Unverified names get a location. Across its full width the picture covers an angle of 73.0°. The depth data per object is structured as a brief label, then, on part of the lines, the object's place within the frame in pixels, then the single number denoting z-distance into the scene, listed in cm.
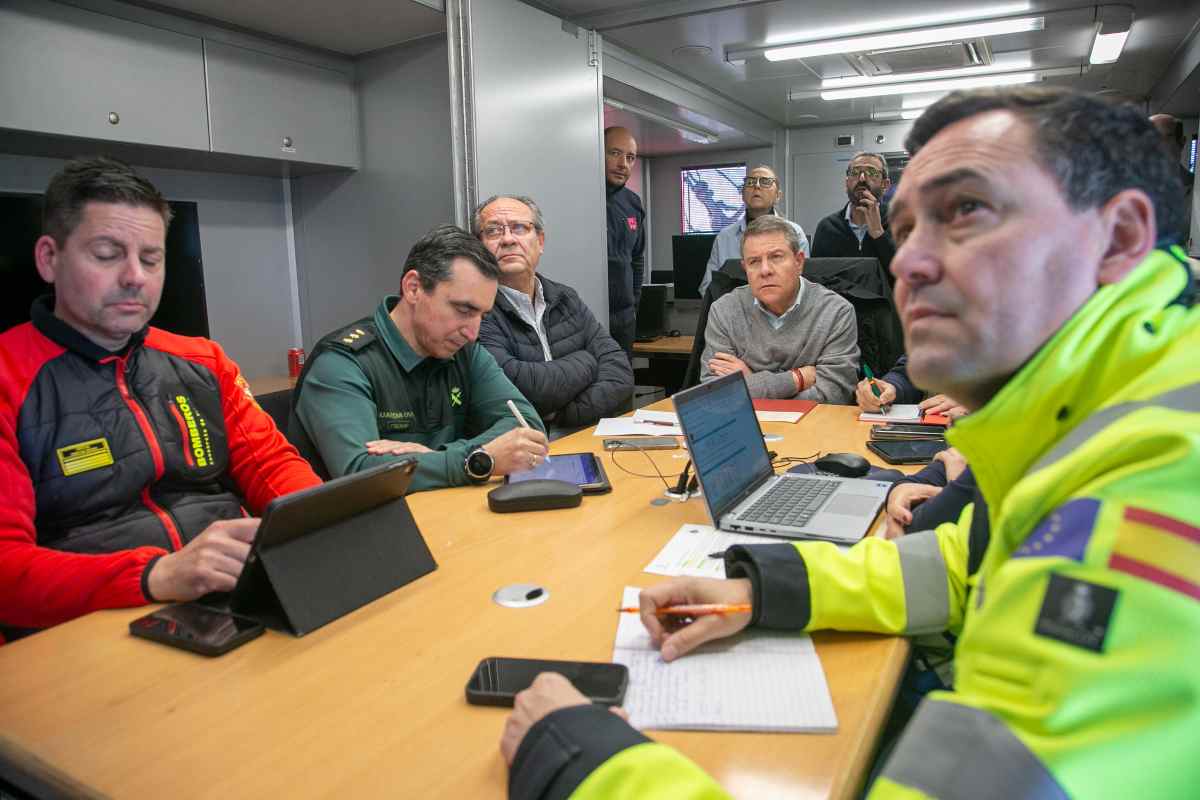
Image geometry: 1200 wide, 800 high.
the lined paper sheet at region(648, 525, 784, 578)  131
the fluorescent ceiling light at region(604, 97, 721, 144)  560
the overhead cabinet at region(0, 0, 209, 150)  256
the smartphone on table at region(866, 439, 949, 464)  205
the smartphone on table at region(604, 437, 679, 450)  222
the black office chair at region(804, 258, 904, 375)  330
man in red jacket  131
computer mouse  187
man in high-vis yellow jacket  50
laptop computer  149
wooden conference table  80
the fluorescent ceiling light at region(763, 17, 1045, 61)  444
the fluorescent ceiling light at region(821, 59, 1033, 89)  560
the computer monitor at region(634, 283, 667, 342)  559
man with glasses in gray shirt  523
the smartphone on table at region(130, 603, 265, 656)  107
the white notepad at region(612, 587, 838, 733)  87
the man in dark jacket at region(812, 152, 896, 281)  436
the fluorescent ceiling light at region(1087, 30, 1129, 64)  477
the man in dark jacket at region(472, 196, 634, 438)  293
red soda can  388
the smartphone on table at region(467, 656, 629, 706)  92
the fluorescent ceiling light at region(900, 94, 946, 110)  674
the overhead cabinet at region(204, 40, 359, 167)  315
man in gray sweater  303
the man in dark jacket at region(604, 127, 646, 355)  473
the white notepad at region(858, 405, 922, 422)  251
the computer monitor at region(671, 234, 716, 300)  589
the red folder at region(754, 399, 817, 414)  279
